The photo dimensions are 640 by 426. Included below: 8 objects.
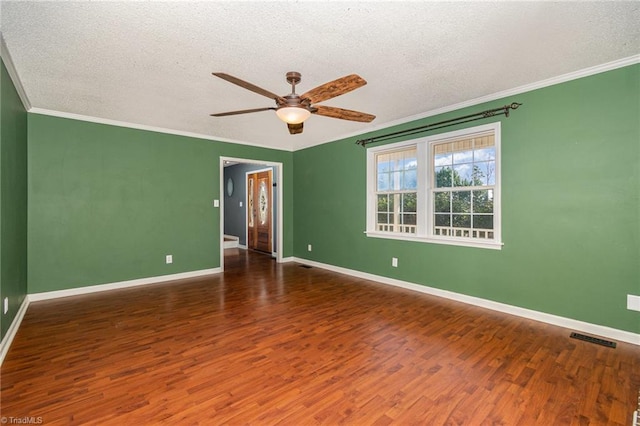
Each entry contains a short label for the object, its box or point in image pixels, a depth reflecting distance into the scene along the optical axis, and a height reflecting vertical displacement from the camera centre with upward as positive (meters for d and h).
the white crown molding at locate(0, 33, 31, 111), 2.41 +1.32
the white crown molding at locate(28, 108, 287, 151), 3.97 +1.34
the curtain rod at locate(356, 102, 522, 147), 3.39 +1.17
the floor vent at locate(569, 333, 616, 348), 2.62 -1.17
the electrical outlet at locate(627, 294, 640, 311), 2.63 -0.81
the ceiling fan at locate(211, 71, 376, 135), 2.24 +0.95
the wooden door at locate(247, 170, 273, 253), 7.61 +0.05
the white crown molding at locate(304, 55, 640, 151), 2.68 +1.34
